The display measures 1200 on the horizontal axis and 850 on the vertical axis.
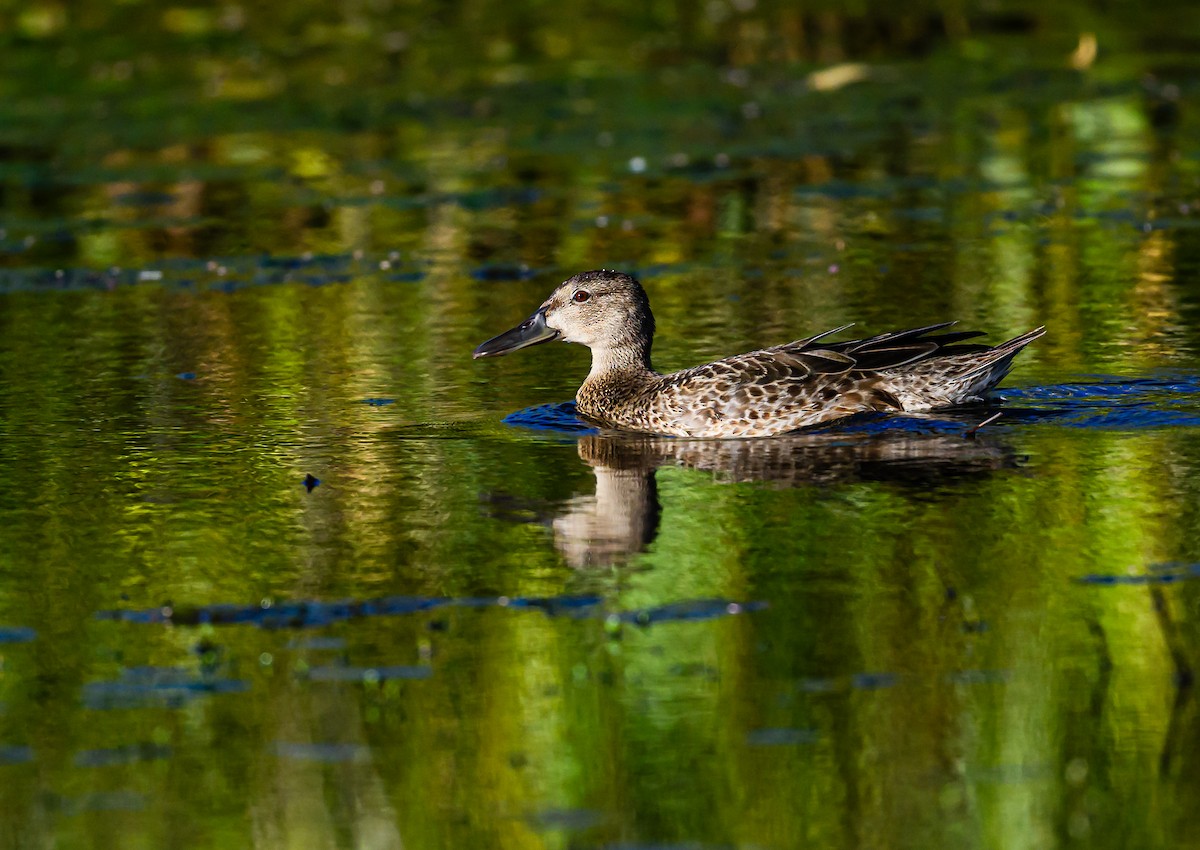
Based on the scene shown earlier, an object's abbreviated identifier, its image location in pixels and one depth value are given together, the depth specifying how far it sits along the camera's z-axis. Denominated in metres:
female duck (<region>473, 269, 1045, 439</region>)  20.36
